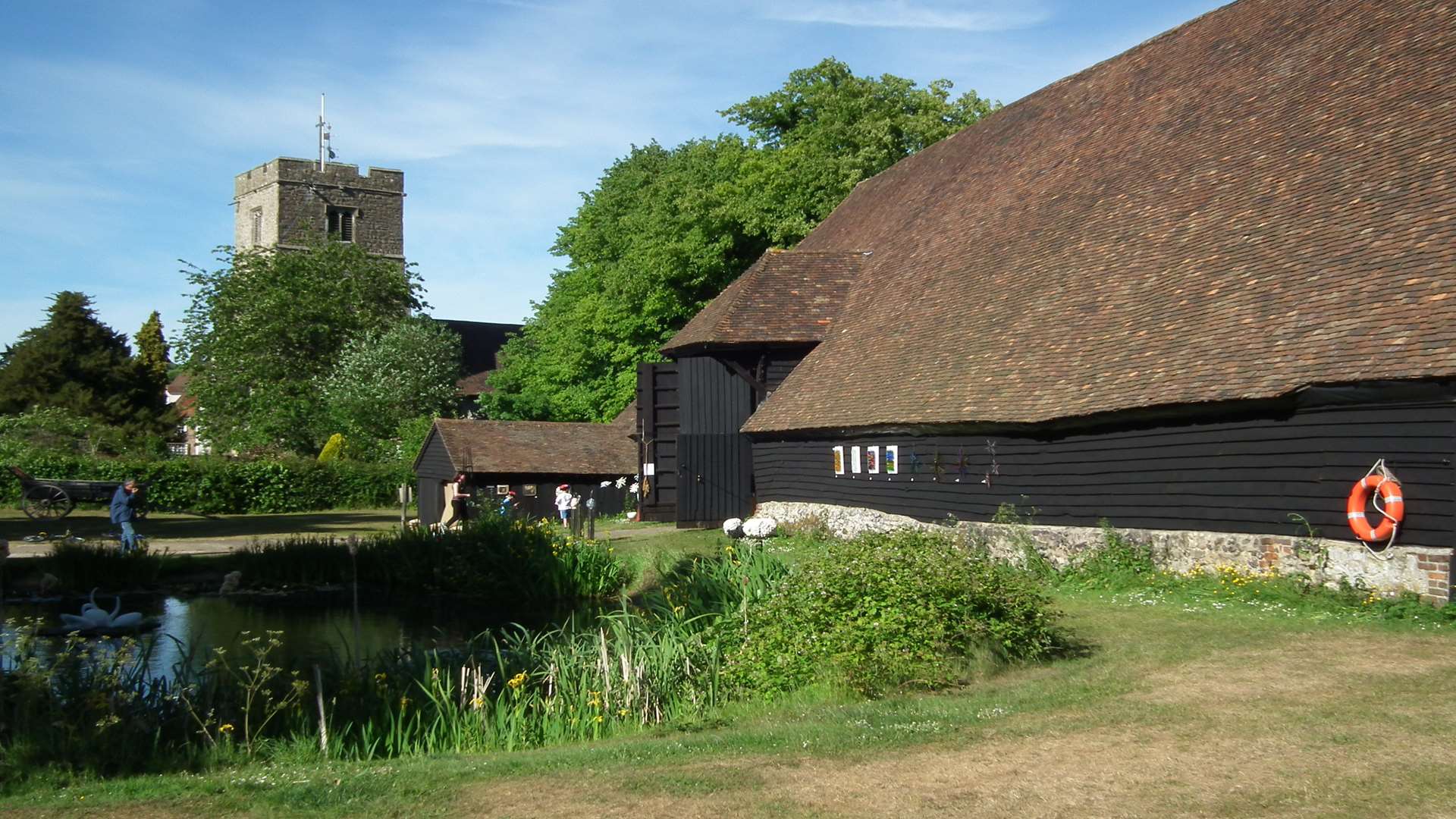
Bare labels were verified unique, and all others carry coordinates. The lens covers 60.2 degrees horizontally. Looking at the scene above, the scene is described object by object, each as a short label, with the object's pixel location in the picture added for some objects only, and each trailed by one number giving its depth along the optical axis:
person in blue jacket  25.03
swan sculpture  16.16
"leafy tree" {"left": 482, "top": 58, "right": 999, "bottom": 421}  33.44
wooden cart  34.22
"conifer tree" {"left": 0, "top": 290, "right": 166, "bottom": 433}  53.50
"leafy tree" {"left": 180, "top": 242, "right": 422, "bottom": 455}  54.09
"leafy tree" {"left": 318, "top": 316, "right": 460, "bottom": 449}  51.25
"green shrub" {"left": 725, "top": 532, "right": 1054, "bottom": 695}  9.78
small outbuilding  34.00
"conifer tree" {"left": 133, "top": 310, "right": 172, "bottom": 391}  73.12
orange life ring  11.28
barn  11.96
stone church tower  68.25
